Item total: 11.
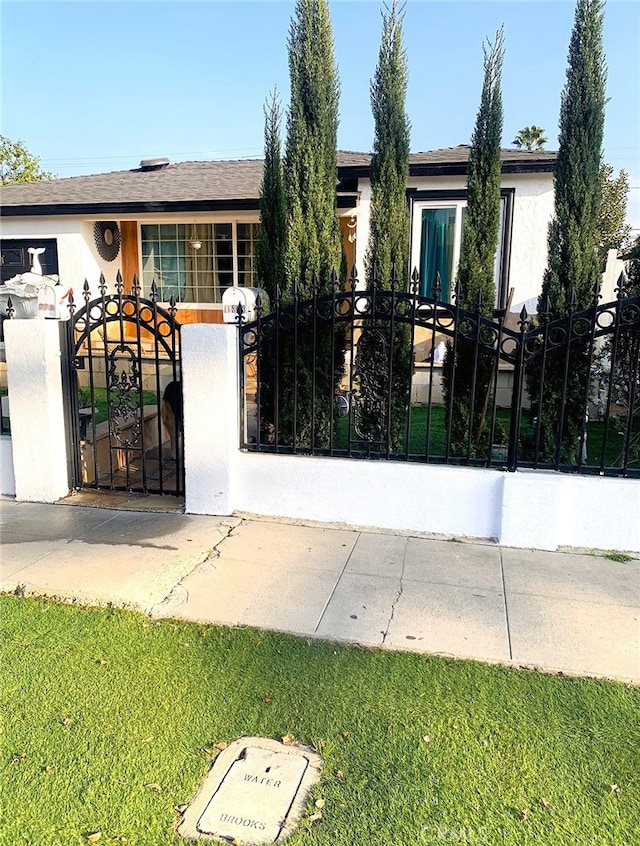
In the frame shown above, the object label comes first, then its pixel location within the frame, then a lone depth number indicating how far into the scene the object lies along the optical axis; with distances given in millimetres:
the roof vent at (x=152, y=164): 15609
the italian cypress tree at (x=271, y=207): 7672
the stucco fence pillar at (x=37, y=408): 5699
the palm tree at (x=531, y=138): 35312
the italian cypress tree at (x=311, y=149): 5895
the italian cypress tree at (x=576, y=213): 5512
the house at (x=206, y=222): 10273
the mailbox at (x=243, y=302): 5488
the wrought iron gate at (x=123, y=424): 5508
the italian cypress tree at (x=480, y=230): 6363
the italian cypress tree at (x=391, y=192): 6324
